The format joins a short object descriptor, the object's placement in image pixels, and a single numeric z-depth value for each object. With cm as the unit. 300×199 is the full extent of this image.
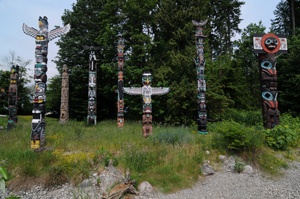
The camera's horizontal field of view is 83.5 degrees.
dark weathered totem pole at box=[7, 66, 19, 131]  891
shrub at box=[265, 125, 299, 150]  579
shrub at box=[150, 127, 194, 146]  582
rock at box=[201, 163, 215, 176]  459
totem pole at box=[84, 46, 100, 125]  1041
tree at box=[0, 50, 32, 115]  1908
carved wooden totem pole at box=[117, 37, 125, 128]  934
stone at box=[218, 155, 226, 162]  519
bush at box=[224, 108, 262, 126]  1029
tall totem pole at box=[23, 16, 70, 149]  563
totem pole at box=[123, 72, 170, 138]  663
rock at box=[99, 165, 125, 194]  370
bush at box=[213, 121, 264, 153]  517
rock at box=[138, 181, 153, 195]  372
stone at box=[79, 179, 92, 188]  379
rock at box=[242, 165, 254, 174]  473
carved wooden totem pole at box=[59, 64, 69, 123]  1099
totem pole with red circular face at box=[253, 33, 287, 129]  716
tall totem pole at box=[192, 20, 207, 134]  779
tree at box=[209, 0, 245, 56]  1714
